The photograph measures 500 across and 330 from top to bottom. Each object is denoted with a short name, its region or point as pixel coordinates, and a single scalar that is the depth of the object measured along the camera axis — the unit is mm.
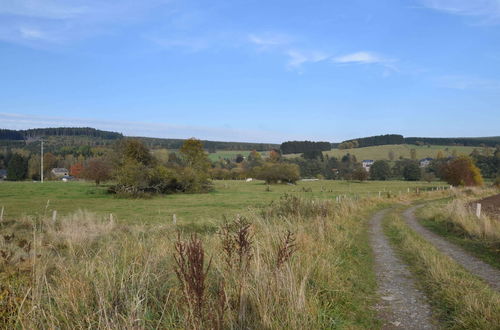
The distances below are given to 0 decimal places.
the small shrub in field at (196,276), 3051
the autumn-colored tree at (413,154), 131662
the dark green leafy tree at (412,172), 97812
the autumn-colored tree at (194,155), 66338
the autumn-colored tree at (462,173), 59250
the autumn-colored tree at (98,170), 64038
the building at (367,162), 126281
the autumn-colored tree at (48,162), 128750
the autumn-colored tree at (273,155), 129812
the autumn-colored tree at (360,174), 89675
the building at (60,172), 128762
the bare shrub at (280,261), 4716
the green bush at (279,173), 86000
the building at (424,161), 118000
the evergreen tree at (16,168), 107562
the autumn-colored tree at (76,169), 127956
